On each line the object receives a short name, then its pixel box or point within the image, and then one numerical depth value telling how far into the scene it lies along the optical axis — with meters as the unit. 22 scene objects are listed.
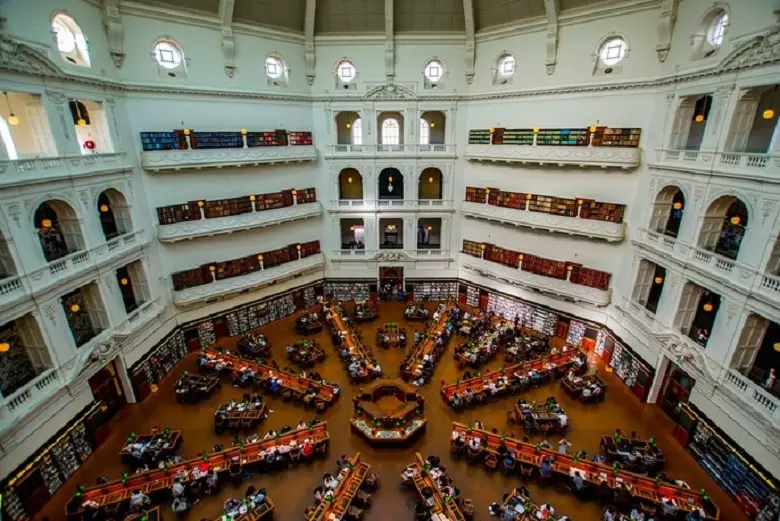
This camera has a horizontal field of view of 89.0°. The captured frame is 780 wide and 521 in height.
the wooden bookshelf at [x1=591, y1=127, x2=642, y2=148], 18.56
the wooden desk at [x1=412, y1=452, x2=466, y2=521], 12.47
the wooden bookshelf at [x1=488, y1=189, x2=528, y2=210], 22.94
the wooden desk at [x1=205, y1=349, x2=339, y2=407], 18.20
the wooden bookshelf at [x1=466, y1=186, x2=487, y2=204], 24.60
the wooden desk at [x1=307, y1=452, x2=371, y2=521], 12.53
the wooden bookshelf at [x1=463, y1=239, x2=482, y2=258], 25.61
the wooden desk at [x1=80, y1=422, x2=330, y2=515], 13.08
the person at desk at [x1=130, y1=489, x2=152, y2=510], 12.92
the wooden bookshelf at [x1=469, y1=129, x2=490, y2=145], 23.83
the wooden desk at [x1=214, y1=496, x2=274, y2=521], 12.48
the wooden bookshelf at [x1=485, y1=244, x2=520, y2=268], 23.89
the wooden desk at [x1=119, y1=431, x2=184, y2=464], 15.05
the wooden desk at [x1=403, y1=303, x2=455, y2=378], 20.58
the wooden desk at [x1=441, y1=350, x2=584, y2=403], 18.36
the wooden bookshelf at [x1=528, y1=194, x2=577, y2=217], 21.23
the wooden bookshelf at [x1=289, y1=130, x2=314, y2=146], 23.69
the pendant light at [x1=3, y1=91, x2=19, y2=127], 13.01
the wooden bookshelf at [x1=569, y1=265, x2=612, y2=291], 20.78
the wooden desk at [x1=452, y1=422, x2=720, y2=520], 12.83
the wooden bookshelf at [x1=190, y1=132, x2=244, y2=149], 20.34
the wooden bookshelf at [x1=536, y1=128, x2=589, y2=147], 20.12
